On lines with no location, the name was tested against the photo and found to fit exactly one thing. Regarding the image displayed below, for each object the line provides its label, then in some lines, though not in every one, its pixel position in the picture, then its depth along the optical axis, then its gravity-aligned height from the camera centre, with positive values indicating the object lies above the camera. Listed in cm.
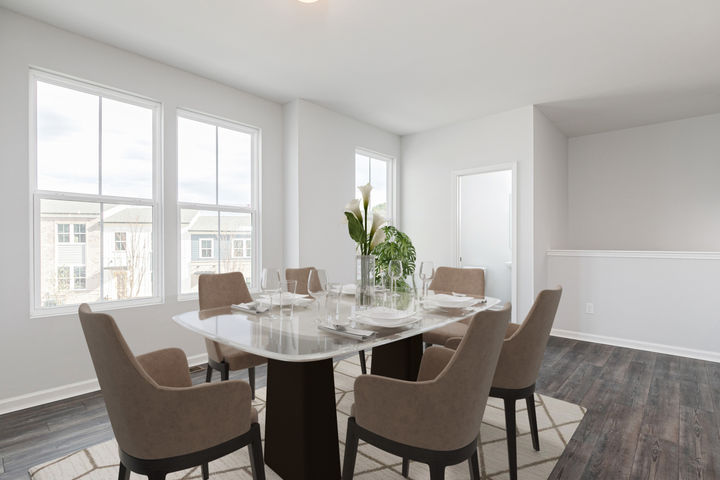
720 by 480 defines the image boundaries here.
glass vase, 215 -22
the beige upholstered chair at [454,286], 263 -35
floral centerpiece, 213 -1
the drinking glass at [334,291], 187 -24
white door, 590 +21
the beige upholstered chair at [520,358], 181 -55
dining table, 150 -57
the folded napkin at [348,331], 154 -37
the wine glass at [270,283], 199 -21
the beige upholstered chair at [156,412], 120 -56
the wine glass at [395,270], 228 -17
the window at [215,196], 365 +49
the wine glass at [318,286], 200 -23
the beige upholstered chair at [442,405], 126 -56
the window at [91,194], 284 +41
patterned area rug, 188 -116
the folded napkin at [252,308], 208 -36
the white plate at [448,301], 219 -35
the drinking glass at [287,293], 203 -27
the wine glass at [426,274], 250 -21
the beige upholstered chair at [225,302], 219 -39
